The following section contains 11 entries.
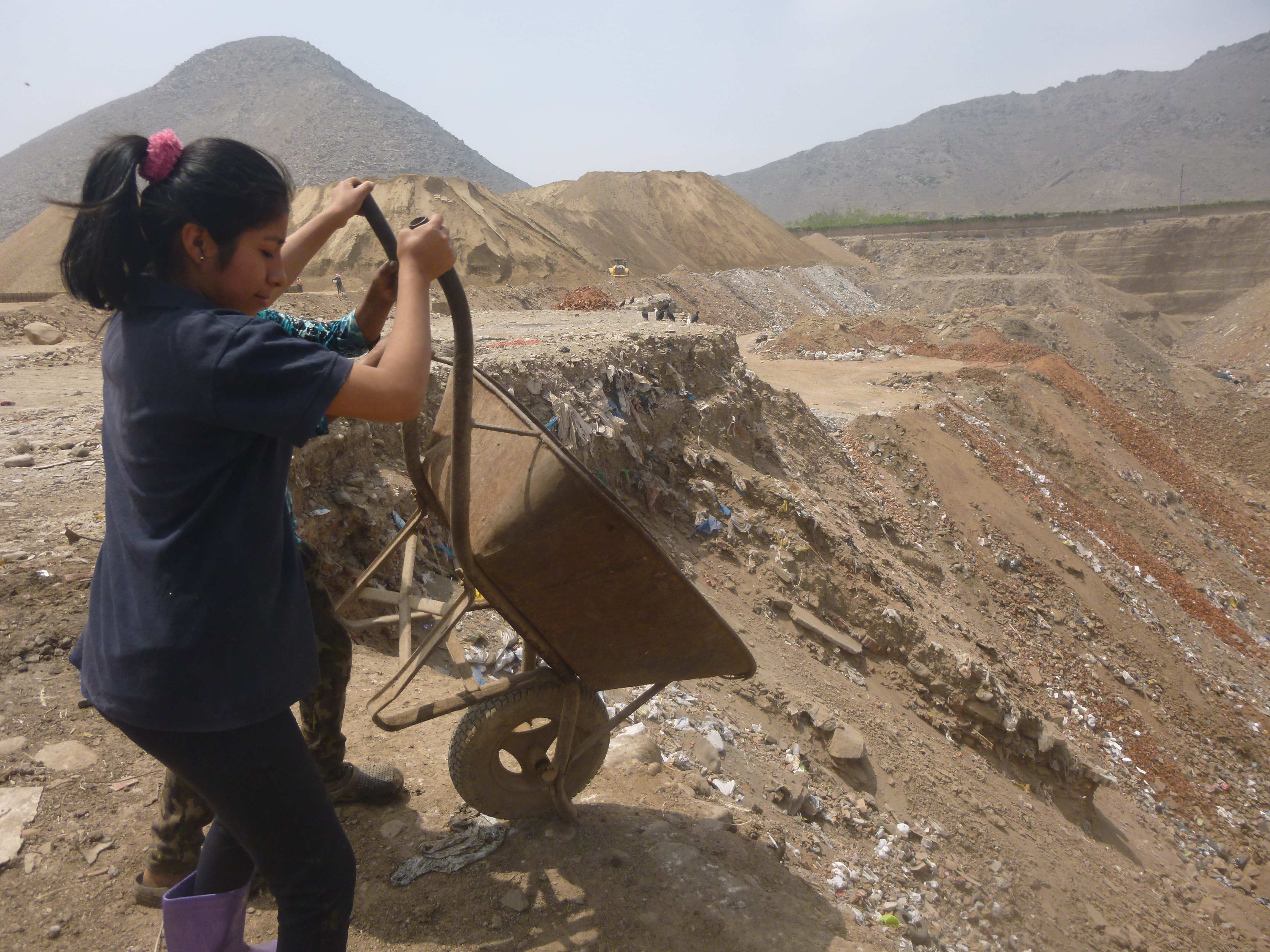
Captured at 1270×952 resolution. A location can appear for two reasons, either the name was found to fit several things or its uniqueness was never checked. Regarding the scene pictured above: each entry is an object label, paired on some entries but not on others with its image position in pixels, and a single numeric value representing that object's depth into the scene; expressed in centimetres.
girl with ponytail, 117
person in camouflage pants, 183
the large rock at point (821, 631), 606
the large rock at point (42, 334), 921
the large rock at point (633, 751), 309
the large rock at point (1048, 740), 590
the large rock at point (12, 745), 232
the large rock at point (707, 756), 372
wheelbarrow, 196
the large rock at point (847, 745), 465
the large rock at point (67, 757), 234
